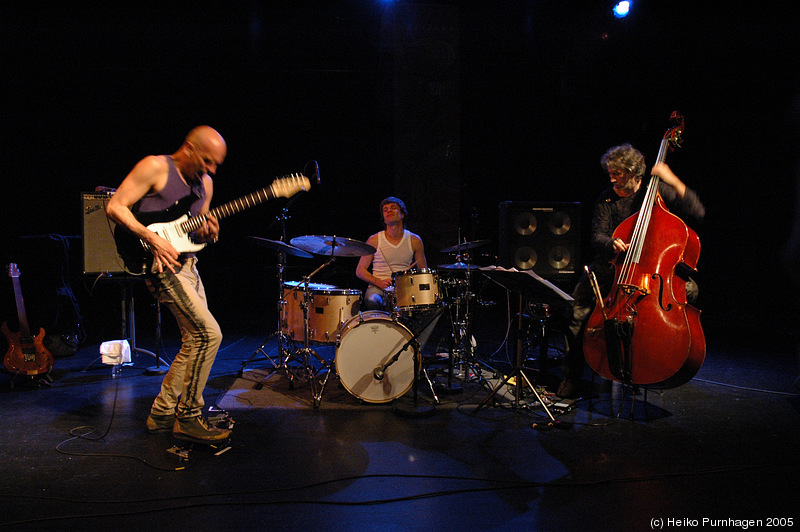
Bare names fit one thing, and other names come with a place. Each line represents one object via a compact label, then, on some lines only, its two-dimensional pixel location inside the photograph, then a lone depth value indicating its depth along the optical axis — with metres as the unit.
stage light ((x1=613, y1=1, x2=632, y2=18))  6.32
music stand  3.25
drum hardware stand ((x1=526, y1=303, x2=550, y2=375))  4.23
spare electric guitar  4.46
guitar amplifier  4.82
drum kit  4.07
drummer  5.39
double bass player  3.71
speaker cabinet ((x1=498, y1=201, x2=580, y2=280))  5.30
